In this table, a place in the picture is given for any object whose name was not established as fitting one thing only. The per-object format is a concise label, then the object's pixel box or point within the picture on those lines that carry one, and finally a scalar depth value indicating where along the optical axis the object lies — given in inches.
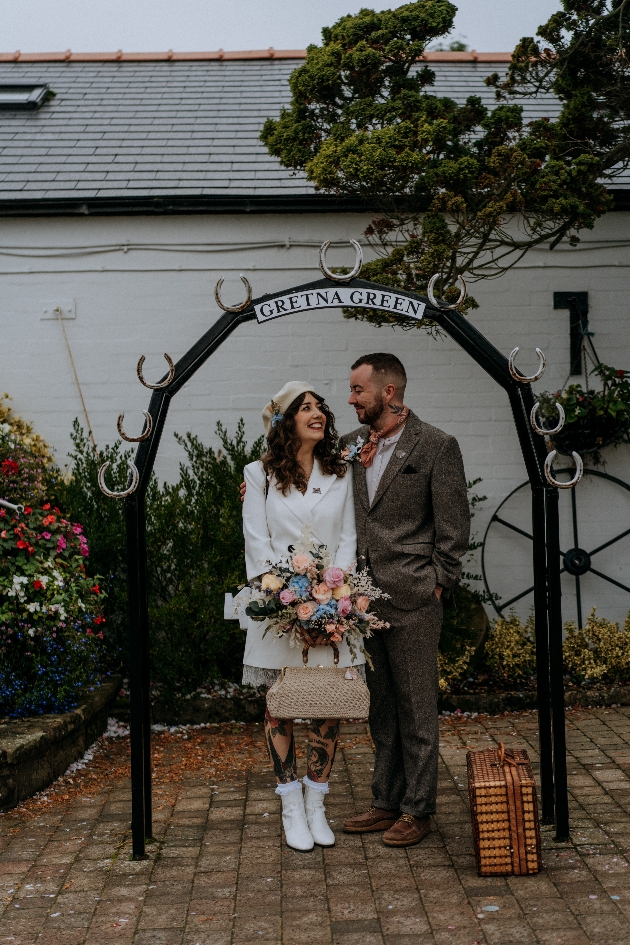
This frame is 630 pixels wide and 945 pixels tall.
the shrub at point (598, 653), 245.8
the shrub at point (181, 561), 235.1
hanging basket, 259.1
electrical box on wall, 267.4
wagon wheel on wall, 269.3
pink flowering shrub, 203.6
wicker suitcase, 146.9
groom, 158.7
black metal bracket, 268.4
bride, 159.6
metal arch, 158.4
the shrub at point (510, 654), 246.8
